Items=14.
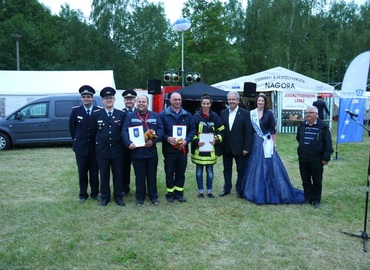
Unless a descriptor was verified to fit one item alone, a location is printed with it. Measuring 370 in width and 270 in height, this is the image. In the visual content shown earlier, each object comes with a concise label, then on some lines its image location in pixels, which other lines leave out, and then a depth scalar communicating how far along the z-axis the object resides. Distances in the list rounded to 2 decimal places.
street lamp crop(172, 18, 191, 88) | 14.12
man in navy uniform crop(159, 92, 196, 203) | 5.32
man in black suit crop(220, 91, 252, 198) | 5.58
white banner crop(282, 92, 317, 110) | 15.41
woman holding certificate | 5.50
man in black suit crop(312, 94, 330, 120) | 13.09
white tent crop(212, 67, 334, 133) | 15.34
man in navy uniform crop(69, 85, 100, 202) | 5.31
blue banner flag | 8.37
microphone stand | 3.94
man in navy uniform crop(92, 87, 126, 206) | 5.15
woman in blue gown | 5.46
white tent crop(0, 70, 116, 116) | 14.88
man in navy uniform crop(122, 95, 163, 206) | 5.14
